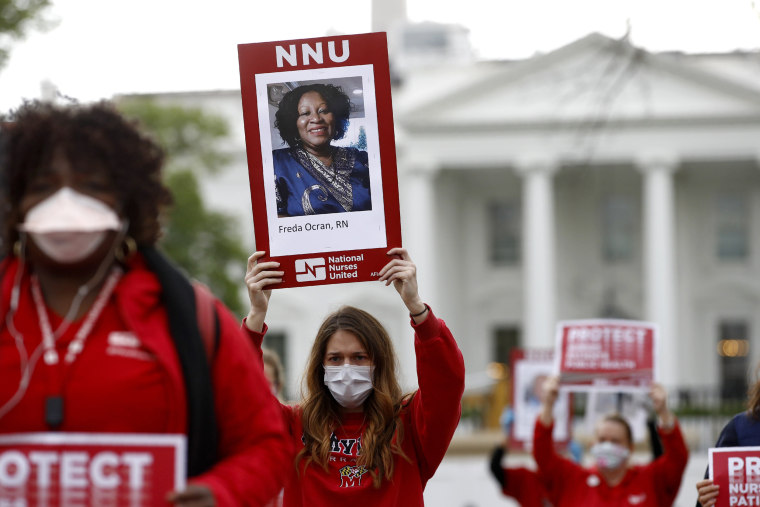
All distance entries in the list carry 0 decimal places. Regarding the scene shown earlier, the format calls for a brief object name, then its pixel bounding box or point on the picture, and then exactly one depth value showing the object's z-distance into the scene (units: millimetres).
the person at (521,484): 15566
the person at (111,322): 5605
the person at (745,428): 9477
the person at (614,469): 13547
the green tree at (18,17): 29828
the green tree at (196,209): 75187
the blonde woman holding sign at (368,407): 8297
